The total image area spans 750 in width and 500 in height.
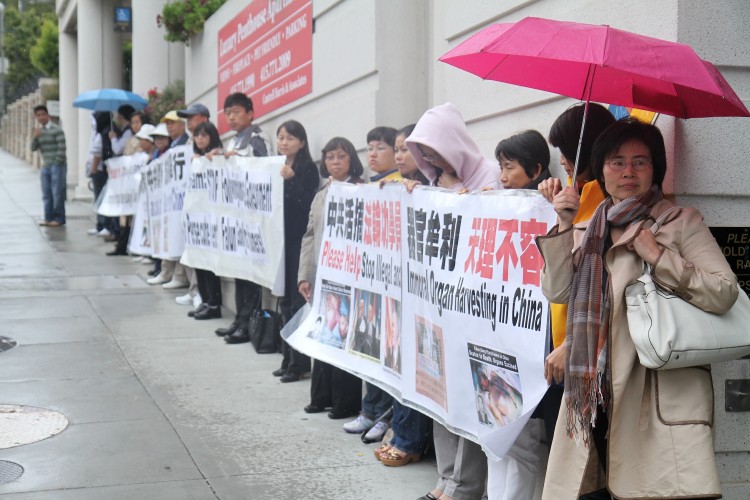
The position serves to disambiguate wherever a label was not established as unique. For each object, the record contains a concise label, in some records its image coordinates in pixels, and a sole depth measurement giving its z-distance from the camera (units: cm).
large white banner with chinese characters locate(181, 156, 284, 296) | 822
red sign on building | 904
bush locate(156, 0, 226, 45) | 1275
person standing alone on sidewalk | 1767
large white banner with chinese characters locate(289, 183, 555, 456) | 434
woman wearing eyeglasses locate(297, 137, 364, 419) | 679
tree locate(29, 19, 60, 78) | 3706
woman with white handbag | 342
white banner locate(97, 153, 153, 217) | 1367
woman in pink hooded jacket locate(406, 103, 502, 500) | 497
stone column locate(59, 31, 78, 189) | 2669
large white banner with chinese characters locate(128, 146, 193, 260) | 1096
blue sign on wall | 2311
